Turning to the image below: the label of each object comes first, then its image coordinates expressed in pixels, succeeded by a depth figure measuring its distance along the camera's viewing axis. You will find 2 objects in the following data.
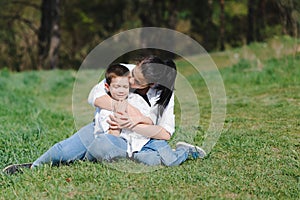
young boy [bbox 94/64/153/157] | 3.81
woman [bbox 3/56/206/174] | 3.81
